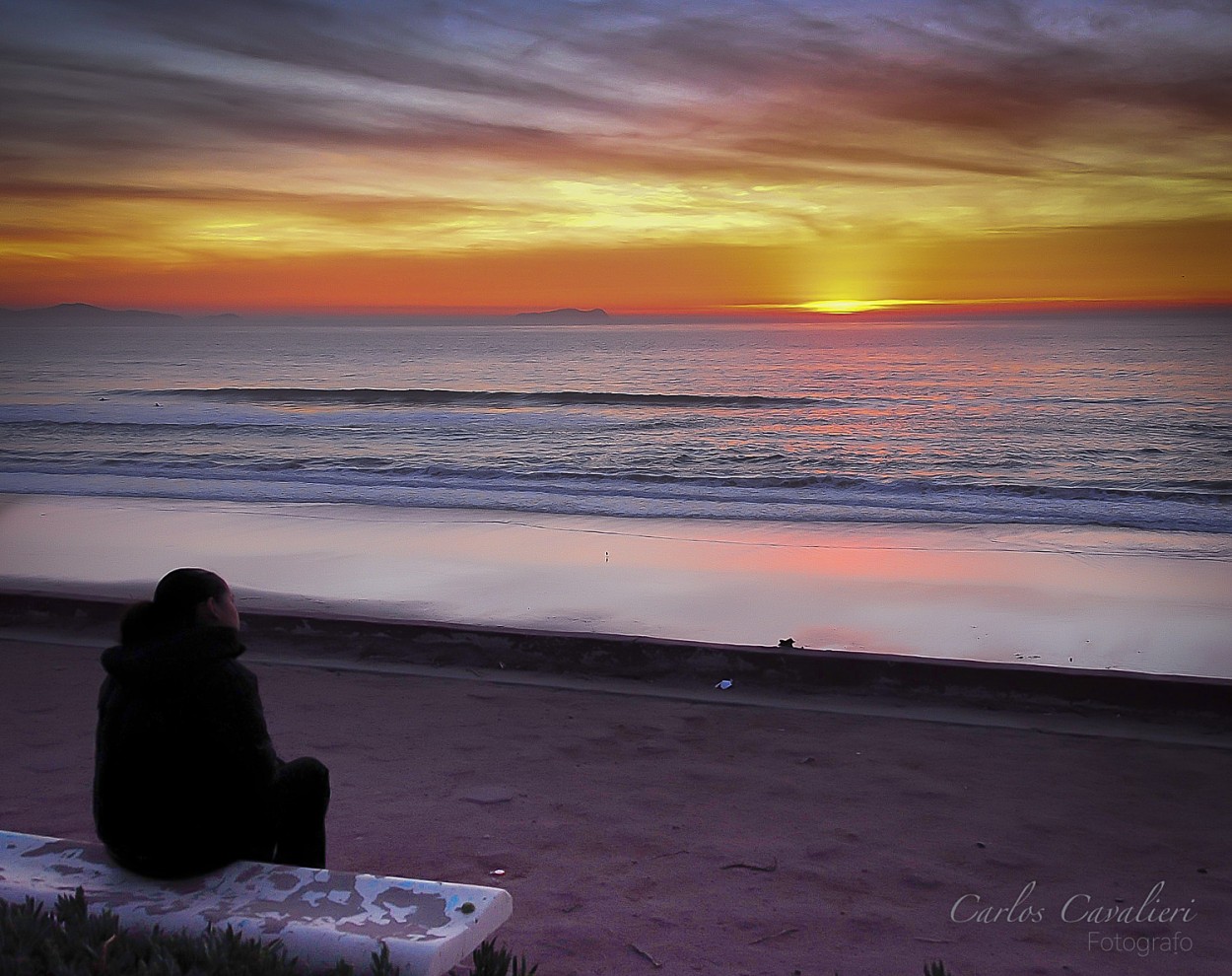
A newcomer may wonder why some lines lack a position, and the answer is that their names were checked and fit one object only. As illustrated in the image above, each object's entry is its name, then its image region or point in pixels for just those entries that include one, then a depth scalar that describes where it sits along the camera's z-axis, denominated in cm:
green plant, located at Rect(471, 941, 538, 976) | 295
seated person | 304
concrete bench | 279
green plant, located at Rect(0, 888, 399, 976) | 263
